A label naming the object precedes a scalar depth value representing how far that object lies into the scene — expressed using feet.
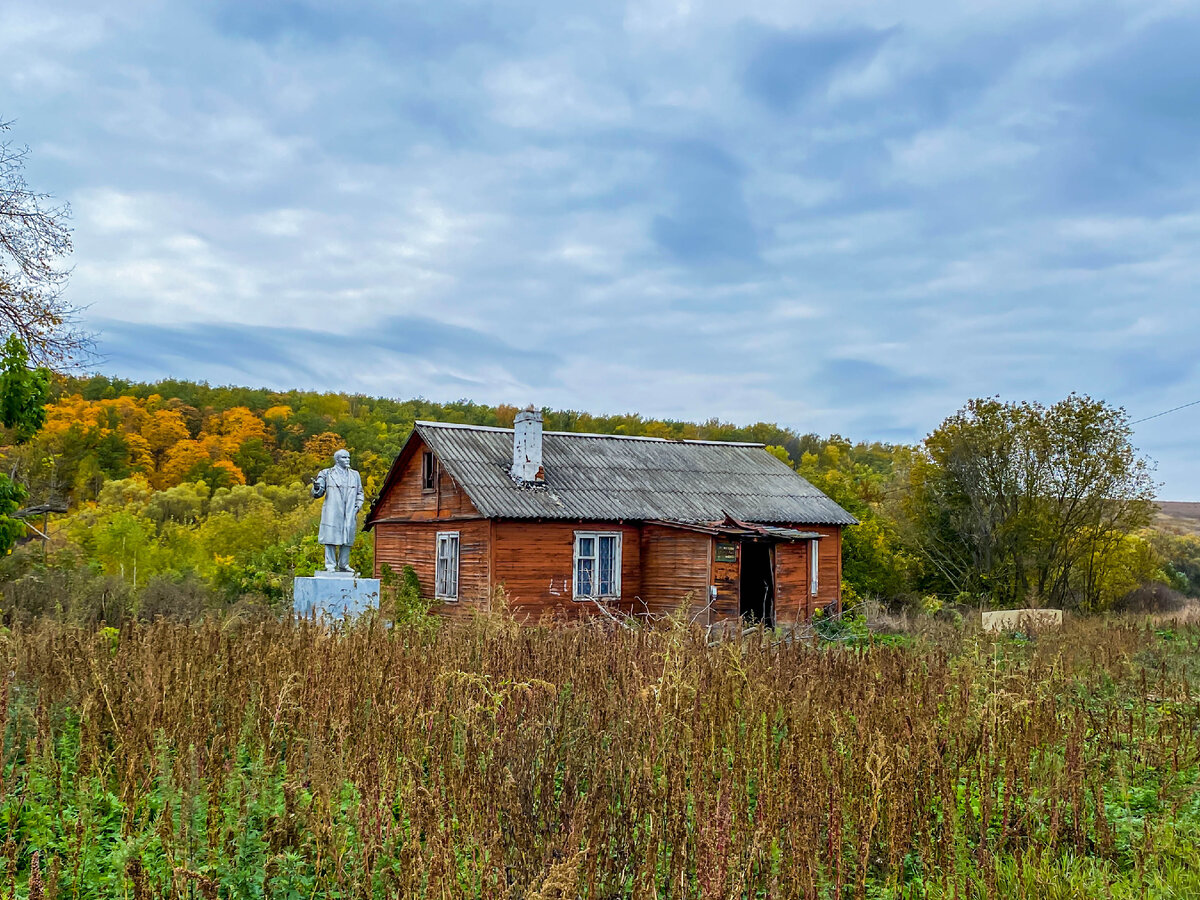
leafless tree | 44.11
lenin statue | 47.06
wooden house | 65.82
